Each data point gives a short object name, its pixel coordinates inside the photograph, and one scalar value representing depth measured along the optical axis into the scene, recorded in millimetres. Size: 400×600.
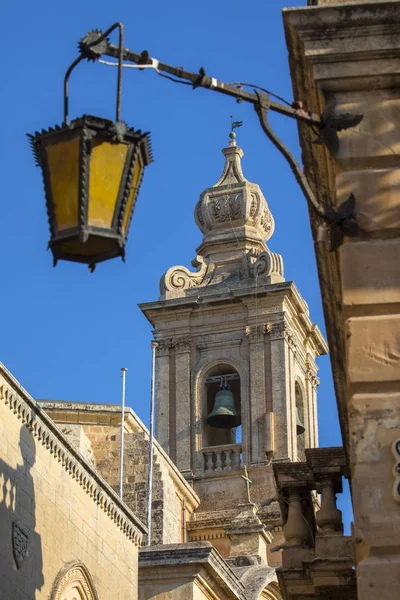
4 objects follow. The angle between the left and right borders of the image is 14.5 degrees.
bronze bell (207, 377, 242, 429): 38750
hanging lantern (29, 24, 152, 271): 6723
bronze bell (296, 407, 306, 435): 40281
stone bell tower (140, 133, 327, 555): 38562
